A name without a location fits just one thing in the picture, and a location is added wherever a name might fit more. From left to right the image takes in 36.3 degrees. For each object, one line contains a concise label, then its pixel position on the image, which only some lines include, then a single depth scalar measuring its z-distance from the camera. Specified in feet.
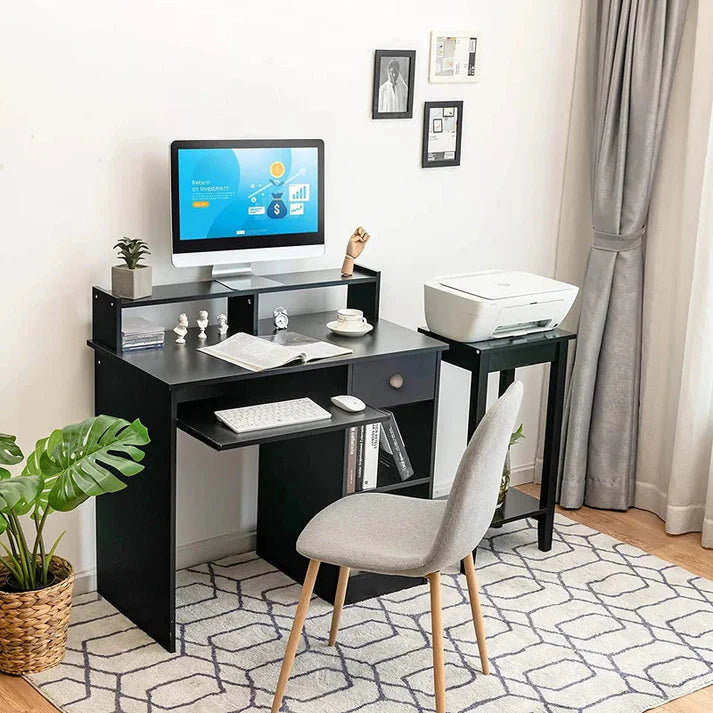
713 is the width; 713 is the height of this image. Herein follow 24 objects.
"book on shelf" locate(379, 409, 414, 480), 10.37
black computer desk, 9.02
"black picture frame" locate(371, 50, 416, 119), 10.91
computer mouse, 9.36
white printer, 10.43
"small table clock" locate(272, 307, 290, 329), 10.45
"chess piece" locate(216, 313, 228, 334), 10.11
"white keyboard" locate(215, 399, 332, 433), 8.80
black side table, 10.64
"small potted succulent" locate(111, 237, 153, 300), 9.27
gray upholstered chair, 7.87
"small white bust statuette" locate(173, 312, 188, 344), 9.81
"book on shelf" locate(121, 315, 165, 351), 9.46
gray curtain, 11.67
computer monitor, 9.71
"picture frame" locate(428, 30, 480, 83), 11.30
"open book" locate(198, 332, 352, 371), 9.28
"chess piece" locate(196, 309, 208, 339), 10.11
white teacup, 10.29
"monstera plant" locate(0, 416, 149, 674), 8.35
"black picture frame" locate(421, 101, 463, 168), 11.43
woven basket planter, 8.70
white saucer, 10.28
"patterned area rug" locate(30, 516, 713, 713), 8.75
